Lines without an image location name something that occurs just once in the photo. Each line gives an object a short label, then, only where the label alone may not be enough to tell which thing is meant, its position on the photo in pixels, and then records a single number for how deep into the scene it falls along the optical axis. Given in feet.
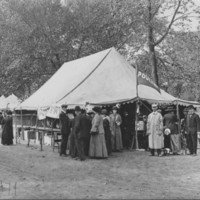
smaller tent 96.36
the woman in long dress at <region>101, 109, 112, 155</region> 42.71
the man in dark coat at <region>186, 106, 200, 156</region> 41.55
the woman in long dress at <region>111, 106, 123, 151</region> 46.98
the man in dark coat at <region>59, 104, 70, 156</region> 43.04
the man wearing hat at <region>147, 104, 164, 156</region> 41.52
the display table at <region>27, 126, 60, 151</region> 54.01
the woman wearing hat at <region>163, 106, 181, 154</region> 43.16
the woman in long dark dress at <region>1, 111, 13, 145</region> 57.36
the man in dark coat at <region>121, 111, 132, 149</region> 51.60
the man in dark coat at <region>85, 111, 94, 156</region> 41.07
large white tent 51.01
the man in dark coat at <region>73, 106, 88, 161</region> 39.34
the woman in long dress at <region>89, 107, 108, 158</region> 40.11
